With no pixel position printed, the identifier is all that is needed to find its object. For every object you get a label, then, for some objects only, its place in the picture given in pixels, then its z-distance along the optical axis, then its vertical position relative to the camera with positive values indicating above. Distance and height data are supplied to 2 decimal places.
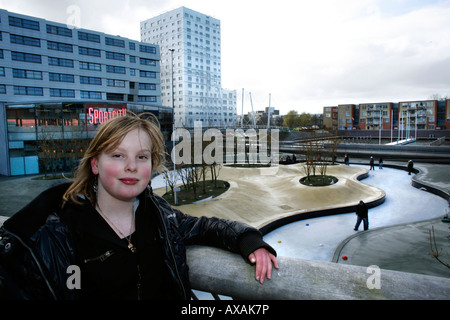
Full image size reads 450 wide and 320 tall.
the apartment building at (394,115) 81.19 +5.21
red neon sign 32.41 +2.30
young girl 1.31 -0.58
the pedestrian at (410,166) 28.50 -3.53
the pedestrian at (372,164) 31.07 -3.55
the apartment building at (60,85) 30.06 +7.52
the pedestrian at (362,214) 14.17 -4.09
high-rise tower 96.19 +25.63
